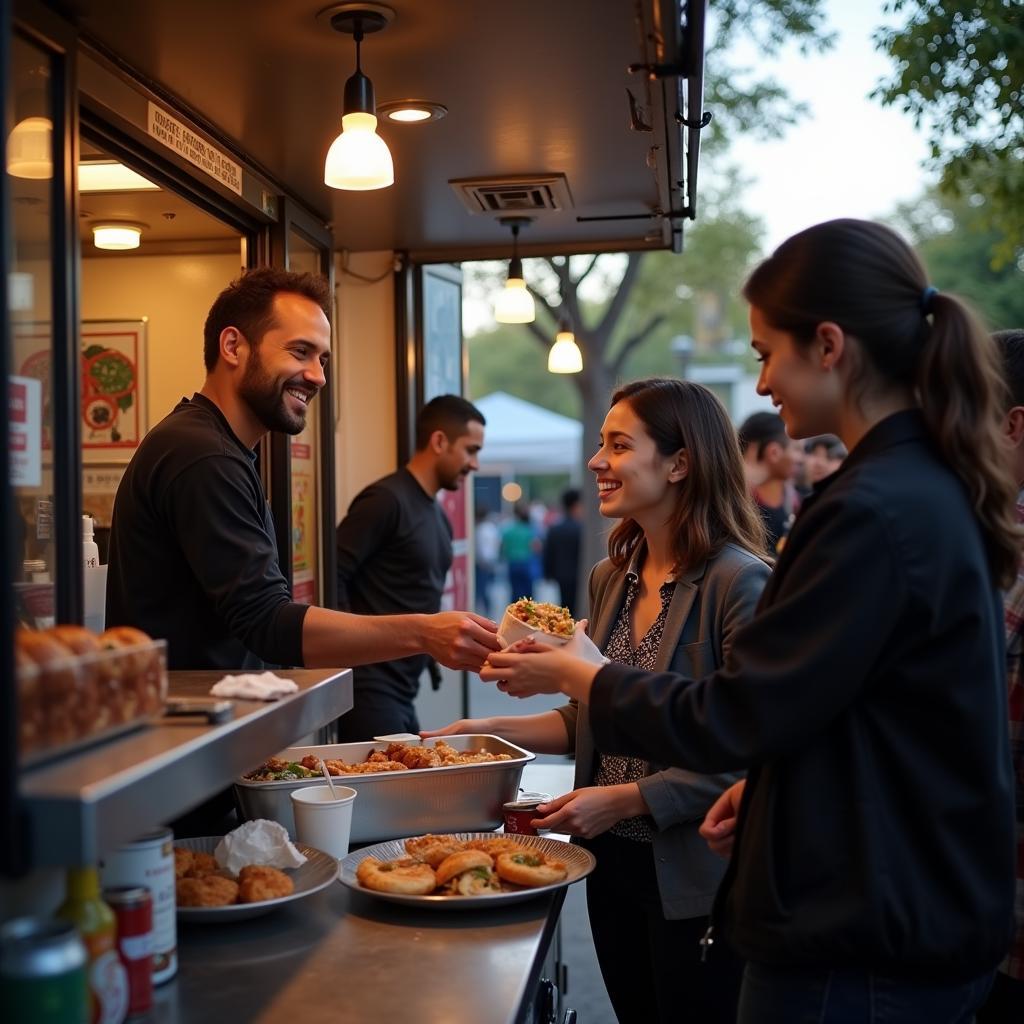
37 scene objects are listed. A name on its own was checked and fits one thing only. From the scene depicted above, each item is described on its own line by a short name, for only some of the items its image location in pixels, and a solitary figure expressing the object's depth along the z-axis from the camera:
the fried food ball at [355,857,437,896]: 2.50
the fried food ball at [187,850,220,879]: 2.53
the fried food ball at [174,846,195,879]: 2.52
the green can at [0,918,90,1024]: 1.50
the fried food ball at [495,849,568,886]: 2.56
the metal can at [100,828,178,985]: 2.03
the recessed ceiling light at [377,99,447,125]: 3.90
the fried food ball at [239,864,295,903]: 2.43
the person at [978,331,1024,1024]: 2.37
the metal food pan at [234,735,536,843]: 2.94
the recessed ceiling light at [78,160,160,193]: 4.54
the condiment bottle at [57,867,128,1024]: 1.75
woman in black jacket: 1.79
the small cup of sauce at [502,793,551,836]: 2.98
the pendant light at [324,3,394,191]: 3.25
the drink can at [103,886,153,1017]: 1.92
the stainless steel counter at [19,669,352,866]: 1.46
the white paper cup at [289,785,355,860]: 2.79
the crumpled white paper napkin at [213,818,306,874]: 2.61
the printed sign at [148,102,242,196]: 3.60
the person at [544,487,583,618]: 14.31
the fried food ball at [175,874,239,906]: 2.40
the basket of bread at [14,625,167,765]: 1.55
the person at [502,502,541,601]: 18.16
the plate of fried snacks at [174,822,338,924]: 2.39
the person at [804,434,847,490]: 8.37
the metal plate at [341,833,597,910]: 2.47
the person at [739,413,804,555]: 7.28
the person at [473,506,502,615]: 18.55
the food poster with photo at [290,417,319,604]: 5.35
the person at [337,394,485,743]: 5.54
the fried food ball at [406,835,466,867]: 2.68
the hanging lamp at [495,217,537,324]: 6.47
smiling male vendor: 3.03
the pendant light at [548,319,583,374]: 7.21
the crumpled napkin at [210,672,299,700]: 2.15
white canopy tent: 17.64
